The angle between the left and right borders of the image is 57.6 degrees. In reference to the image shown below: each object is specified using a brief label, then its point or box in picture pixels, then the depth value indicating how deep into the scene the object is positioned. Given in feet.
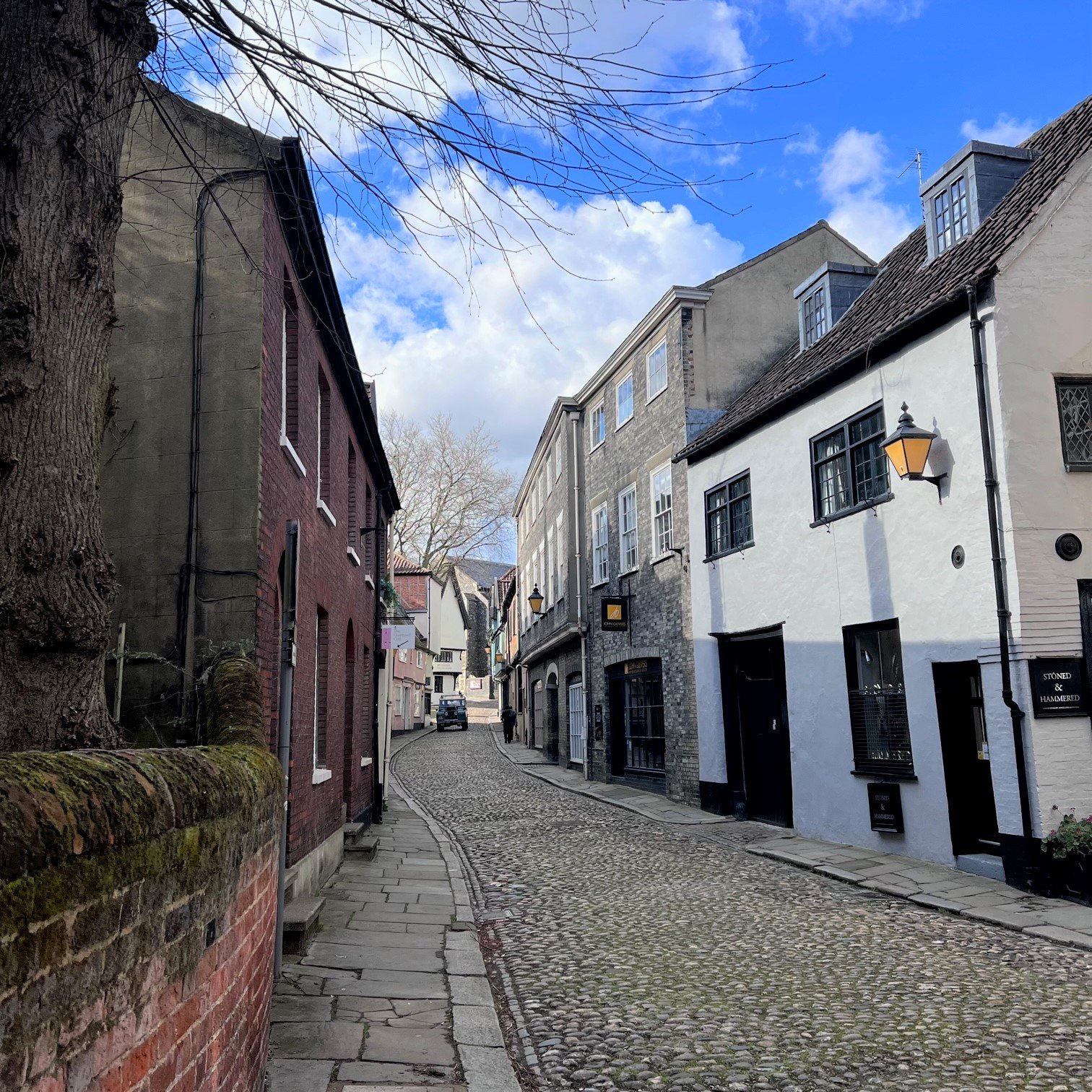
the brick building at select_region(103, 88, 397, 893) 22.40
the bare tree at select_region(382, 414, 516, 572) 145.89
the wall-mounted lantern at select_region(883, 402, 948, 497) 33.94
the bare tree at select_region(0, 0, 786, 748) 12.61
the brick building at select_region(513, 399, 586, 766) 80.07
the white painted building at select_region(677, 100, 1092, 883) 30.89
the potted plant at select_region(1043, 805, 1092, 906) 27.89
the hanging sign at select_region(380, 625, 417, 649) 52.60
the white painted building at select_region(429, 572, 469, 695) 221.66
